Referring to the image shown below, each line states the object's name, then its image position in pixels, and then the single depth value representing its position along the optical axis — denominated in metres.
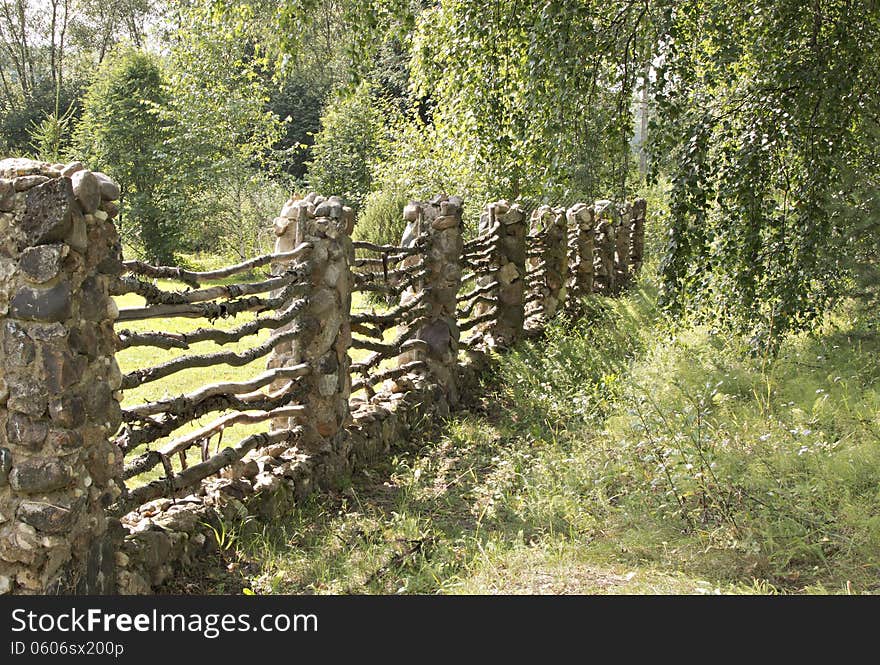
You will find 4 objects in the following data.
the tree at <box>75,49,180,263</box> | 20.38
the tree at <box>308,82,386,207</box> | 19.98
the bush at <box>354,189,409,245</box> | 12.77
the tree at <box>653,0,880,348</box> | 4.79
